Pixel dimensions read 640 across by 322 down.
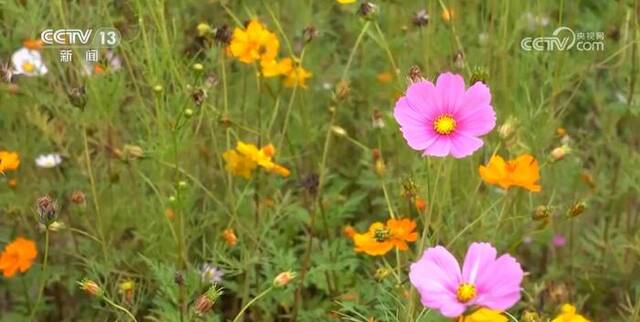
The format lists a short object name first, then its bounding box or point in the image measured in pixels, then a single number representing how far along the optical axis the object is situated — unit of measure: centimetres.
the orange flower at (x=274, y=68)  193
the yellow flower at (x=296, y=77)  190
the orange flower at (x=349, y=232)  183
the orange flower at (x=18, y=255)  181
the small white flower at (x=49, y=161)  195
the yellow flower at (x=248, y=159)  180
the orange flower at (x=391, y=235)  165
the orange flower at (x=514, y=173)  169
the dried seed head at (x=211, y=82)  179
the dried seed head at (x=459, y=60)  177
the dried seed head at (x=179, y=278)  162
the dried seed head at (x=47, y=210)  159
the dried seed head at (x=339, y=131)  179
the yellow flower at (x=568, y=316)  162
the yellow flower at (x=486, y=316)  148
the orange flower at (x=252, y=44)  187
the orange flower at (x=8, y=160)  172
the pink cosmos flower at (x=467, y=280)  139
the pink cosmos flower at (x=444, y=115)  150
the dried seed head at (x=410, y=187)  158
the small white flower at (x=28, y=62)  200
